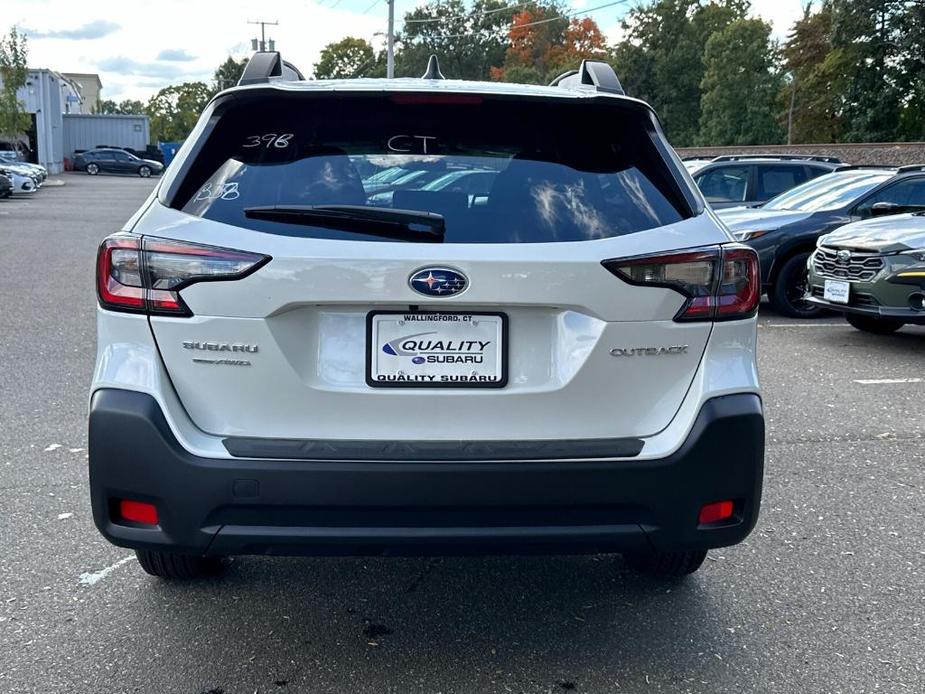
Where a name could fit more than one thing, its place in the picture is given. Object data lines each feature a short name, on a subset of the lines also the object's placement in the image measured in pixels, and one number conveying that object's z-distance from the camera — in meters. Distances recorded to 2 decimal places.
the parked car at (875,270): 8.14
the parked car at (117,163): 57.22
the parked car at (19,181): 33.77
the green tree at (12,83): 47.03
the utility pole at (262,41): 70.11
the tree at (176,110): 124.69
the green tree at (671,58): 72.12
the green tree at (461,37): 99.19
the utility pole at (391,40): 53.15
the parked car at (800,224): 10.41
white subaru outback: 2.65
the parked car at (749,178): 13.15
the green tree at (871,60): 45.66
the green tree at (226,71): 123.81
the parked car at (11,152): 44.04
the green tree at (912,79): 44.69
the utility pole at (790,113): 57.97
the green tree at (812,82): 52.99
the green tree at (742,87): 61.97
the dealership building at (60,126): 56.62
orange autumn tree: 87.94
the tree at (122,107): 159.25
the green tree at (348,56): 113.00
